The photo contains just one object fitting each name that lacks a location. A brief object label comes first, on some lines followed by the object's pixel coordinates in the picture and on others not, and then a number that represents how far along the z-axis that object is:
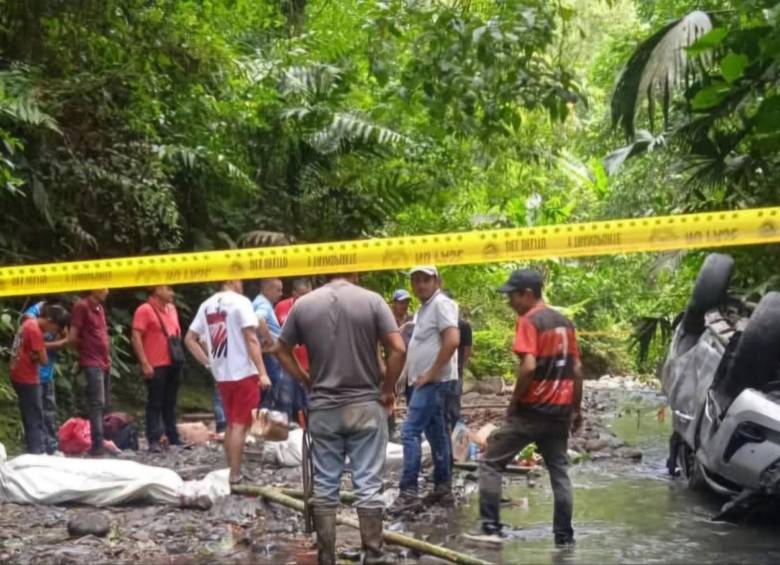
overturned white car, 7.20
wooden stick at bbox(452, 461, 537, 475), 10.35
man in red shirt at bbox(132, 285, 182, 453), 11.58
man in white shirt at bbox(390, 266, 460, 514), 8.70
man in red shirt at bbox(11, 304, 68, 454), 10.01
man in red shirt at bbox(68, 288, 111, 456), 10.93
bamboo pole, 6.46
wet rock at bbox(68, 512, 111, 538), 7.35
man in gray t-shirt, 6.61
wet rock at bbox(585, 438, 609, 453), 12.46
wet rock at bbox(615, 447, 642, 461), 11.95
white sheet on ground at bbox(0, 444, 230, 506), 8.23
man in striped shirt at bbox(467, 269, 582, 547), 7.38
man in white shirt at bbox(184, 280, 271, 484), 8.84
